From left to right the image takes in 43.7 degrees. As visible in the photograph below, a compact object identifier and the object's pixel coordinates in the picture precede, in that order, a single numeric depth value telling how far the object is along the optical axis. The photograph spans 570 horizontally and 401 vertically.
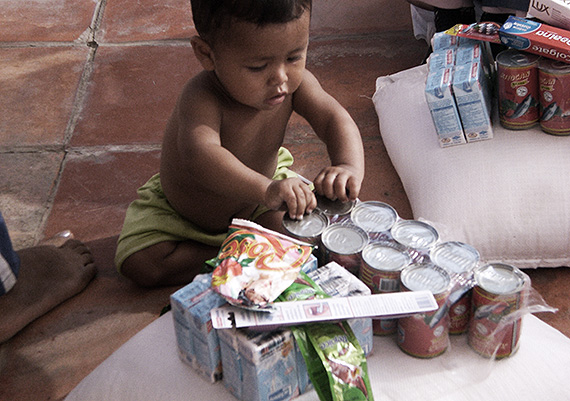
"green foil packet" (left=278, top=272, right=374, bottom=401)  1.07
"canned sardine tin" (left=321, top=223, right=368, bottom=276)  1.27
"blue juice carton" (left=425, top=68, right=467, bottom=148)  1.80
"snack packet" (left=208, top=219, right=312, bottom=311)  1.11
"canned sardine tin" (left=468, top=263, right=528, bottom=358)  1.17
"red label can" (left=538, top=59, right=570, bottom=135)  1.74
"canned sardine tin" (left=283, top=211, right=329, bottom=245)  1.31
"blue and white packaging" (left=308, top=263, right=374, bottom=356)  1.17
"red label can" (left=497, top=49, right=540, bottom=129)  1.78
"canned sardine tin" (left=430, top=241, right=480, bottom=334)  1.22
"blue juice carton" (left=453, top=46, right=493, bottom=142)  1.78
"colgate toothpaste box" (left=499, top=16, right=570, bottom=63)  1.71
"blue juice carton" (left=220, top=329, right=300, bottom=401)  1.06
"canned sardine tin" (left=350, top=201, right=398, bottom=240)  1.33
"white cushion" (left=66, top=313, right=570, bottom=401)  1.18
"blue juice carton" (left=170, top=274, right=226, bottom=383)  1.12
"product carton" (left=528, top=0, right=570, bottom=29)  1.80
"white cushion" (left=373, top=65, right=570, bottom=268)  1.72
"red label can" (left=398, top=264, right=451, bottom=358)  1.18
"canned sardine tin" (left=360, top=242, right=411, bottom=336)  1.22
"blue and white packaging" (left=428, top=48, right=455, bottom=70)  1.88
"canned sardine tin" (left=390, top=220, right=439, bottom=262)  1.28
